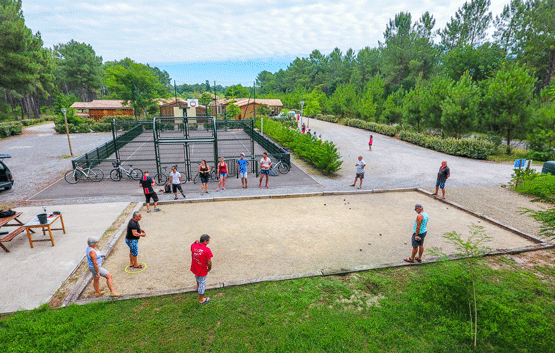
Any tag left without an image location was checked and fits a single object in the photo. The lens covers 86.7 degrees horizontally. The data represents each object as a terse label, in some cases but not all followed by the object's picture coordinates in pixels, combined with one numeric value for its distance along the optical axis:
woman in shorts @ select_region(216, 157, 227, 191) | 13.19
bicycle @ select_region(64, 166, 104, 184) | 14.73
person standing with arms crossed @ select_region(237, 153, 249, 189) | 13.69
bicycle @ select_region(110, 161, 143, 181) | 15.23
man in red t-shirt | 5.50
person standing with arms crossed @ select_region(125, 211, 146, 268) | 6.58
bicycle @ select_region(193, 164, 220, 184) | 15.32
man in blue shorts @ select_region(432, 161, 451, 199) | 12.28
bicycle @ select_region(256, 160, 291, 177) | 16.66
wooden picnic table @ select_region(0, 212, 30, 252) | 7.60
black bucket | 7.99
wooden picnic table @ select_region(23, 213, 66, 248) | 7.82
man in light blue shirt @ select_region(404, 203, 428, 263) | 6.92
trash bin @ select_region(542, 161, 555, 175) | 14.94
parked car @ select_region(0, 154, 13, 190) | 13.13
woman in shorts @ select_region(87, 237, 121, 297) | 5.75
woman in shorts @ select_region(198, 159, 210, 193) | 12.73
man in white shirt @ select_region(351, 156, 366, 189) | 13.97
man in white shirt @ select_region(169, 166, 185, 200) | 11.84
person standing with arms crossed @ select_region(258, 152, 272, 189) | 13.90
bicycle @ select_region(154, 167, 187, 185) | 14.67
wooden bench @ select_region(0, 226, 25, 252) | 7.57
